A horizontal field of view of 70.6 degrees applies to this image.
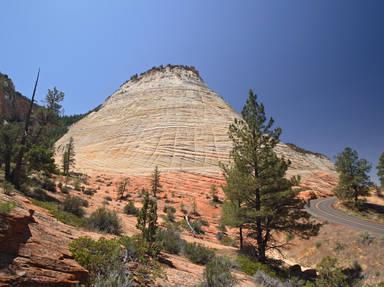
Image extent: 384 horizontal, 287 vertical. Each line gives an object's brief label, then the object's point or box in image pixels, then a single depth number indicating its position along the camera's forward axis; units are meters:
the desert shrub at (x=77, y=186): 25.51
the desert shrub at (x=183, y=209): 28.21
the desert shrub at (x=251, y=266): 12.44
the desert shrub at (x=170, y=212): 23.57
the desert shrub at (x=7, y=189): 10.76
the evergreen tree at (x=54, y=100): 23.93
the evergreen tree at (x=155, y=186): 34.55
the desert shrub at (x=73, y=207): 15.20
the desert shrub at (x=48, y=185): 20.55
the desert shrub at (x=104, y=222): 12.43
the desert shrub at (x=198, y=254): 11.56
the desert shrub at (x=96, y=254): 6.68
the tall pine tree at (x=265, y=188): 15.35
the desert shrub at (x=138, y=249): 8.20
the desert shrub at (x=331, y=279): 8.78
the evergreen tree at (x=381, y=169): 40.60
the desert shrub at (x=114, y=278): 5.68
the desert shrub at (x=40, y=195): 16.79
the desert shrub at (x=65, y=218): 11.34
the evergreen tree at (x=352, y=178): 37.06
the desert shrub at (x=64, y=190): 21.25
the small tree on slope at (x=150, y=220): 10.52
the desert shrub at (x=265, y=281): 10.05
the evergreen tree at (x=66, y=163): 37.50
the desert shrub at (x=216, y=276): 7.71
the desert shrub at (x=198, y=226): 22.19
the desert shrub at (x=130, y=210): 21.12
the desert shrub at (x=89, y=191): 25.22
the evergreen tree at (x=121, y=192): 28.99
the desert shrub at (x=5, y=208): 6.07
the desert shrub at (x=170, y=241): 12.08
